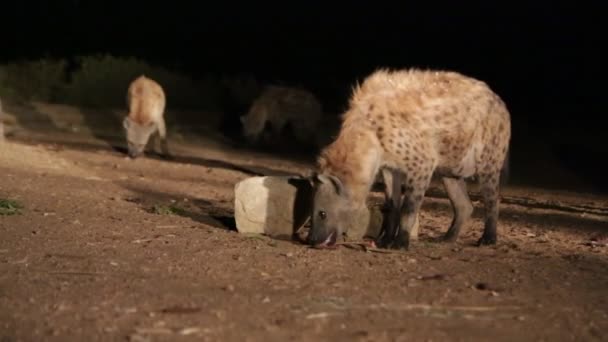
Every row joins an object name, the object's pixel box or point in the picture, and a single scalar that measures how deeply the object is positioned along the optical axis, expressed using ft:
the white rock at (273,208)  43.01
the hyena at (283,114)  97.60
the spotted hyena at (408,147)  40.37
